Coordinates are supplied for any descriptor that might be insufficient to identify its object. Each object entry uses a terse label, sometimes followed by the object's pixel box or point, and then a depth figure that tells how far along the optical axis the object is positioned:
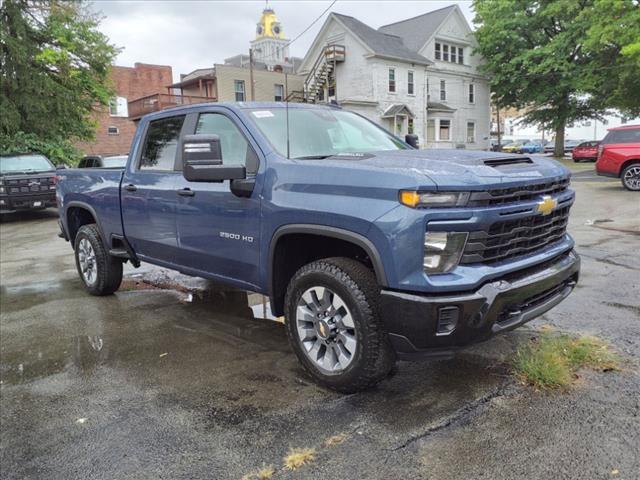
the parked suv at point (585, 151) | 30.91
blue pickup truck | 2.86
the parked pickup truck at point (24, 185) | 13.38
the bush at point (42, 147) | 19.19
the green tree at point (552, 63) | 28.48
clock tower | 98.52
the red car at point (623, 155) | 13.81
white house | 33.44
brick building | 39.28
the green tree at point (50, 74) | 19.48
